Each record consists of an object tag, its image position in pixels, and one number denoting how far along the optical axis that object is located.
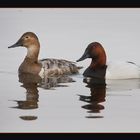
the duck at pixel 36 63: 12.24
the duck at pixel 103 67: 12.07
